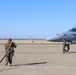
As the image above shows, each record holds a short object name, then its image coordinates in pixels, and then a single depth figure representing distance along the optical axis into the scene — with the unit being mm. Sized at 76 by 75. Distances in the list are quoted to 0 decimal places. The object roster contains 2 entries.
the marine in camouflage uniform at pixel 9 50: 17016
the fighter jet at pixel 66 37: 30944
